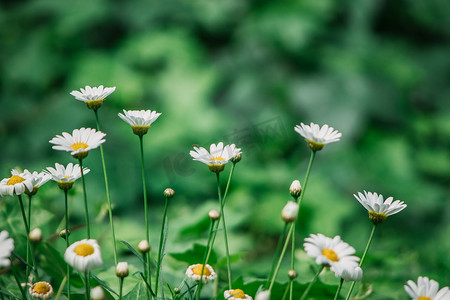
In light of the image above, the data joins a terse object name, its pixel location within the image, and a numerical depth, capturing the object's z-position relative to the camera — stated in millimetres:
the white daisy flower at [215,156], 811
